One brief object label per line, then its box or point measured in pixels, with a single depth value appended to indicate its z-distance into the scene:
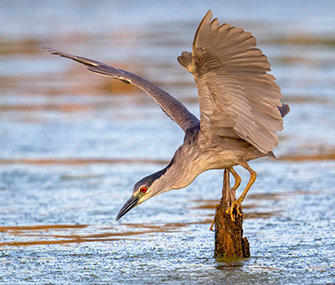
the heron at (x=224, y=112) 11.82
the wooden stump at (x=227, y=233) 13.52
